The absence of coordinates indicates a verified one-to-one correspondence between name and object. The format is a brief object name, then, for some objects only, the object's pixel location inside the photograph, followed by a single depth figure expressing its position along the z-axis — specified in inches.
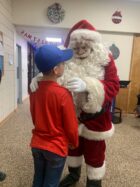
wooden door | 142.3
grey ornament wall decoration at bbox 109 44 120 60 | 142.8
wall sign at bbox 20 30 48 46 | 138.4
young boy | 35.1
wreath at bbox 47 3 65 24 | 132.8
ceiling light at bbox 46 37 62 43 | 191.6
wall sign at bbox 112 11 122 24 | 135.8
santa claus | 42.1
